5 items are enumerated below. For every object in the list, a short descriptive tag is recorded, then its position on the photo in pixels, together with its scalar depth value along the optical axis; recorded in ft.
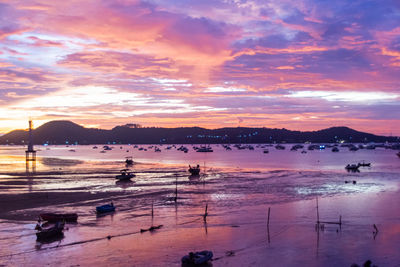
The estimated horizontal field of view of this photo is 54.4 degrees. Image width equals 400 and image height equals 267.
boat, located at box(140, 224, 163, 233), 99.24
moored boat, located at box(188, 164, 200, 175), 244.63
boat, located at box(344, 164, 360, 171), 296.12
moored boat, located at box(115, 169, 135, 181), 209.89
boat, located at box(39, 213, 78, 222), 108.06
